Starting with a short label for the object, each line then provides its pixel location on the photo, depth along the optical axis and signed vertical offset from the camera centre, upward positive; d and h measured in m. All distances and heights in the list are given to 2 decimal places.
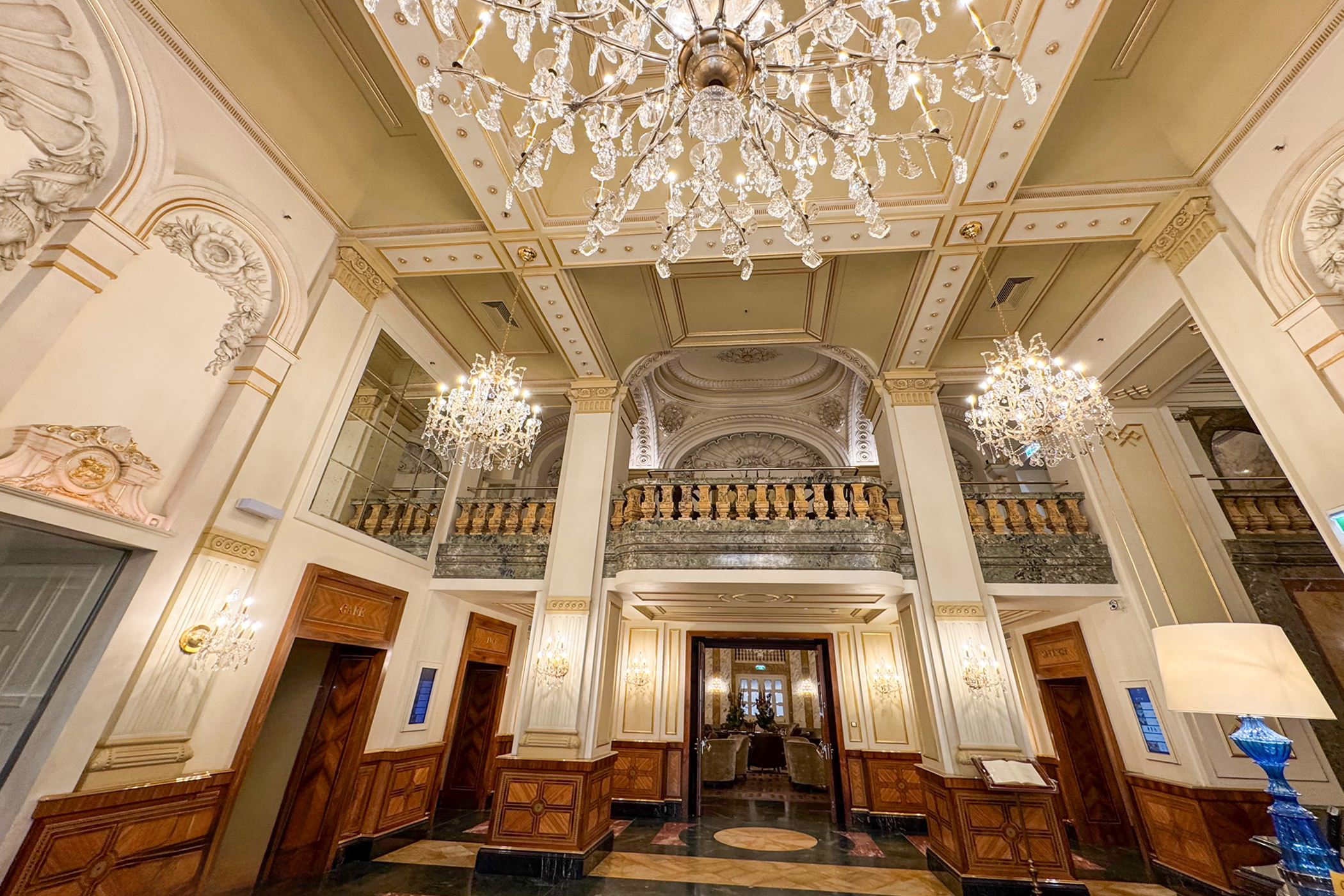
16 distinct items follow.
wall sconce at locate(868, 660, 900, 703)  8.18 +0.56
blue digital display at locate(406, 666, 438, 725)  6.42 +0.07
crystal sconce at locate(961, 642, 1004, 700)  5.56 +0.49
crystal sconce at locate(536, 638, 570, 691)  5.91 +0.45
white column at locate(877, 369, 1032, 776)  5.44 +1.26
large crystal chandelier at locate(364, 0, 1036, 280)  2.32 +2.64
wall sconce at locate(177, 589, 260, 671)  3.81 +0.37
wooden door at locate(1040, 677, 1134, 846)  6.60 -0.41
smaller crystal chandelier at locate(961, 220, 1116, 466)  4.69 +2.67
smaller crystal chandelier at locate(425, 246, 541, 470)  5.03 +2.55
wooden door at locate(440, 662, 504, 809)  7.93 -0.45
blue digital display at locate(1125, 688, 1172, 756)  5.66 +0.11
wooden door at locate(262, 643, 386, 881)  5.21 -0.64
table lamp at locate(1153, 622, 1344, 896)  2.02 +0.16
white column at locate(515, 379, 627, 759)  5.73 +1.04
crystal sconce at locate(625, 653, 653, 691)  8.64 +0.56
